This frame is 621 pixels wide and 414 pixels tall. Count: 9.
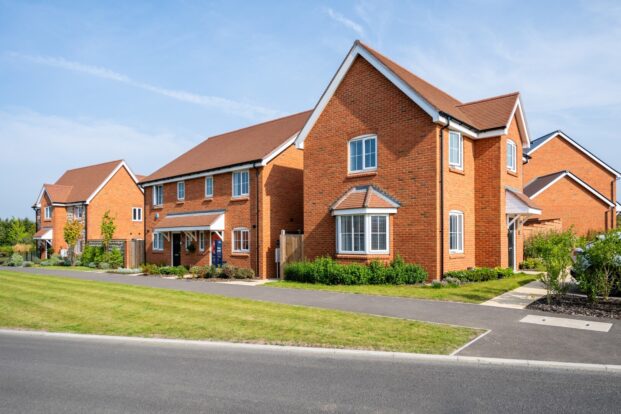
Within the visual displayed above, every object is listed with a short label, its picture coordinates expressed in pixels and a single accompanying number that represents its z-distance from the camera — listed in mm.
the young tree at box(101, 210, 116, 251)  31859
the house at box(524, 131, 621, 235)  29781
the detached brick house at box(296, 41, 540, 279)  17656
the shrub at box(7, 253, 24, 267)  34469
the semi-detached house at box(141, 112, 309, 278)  22891
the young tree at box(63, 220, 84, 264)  35562
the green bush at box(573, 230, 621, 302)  12039
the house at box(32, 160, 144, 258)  40062
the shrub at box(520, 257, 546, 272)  22297
